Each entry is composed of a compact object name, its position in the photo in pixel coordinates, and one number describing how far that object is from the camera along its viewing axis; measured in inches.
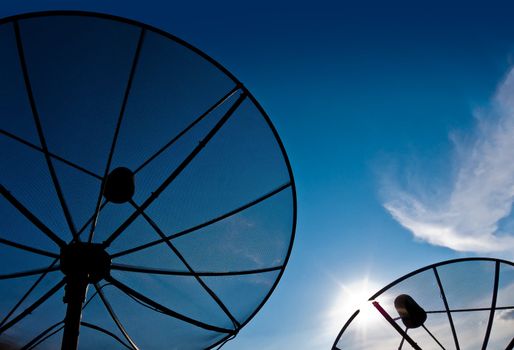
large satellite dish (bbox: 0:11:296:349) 185.2
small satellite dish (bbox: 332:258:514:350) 246.8
